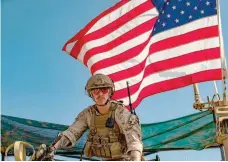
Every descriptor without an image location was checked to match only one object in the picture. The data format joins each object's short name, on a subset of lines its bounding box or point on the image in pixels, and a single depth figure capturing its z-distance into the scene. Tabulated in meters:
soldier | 3.23
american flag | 6.54
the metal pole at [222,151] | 6.67
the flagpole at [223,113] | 5.71
